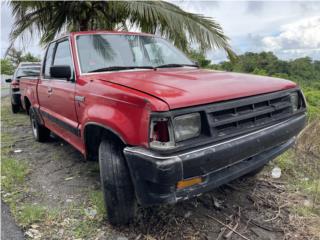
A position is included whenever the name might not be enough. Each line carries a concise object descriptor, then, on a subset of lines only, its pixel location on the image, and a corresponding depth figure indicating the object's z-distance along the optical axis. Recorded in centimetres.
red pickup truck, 173
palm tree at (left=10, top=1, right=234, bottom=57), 593
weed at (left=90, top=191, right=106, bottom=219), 241
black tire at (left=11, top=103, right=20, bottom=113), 788
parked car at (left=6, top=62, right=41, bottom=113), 762
